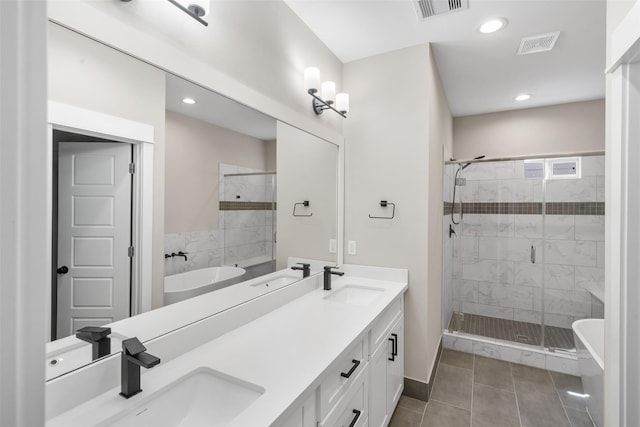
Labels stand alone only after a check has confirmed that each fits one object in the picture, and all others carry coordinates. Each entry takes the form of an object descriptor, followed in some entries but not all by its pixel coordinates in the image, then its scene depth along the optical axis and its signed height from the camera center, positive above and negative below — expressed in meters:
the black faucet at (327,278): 2.13 -0.45
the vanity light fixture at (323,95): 1.96 +0.82
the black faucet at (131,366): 0.90 -0.46
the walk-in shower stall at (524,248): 3.22 -0.38
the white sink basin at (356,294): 2.16 -0.58
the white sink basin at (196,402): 0.90 -0.59
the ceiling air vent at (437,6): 1.85 +1.27
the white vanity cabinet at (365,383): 1.10 -0.77
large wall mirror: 0.89 +0.06
